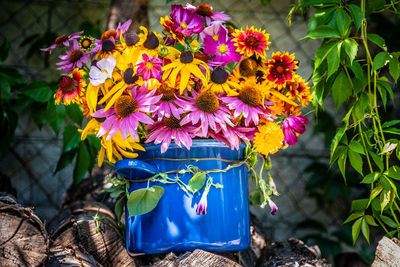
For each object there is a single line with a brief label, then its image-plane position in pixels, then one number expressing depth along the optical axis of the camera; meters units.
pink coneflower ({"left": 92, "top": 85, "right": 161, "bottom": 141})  1.23
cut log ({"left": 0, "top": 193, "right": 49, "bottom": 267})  1.15
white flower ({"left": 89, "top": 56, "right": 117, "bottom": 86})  1.25
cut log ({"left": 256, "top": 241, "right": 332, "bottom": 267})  1.33
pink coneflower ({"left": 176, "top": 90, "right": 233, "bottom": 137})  1.23
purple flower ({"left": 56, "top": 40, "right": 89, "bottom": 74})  1.29
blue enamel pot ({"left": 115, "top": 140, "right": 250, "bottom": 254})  1.28
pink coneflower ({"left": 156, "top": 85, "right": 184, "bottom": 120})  1.24
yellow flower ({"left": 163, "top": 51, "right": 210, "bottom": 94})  1.24
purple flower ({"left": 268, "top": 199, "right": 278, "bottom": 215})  1.31
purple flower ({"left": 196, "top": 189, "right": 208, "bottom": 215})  1.25
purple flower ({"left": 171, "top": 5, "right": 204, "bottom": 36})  1.26
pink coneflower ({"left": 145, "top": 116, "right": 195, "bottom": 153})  1.24
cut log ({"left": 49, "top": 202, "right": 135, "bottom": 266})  1.33
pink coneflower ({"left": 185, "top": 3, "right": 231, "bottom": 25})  1.26
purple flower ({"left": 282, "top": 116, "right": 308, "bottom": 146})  1.30
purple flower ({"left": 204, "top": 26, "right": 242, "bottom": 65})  1.28
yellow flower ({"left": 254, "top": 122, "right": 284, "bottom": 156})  1.27
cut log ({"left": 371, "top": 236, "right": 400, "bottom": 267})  1.27
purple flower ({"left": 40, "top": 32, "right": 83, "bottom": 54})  1.30
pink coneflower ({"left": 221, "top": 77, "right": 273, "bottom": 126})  1.25
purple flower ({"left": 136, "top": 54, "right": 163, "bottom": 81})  1.24
